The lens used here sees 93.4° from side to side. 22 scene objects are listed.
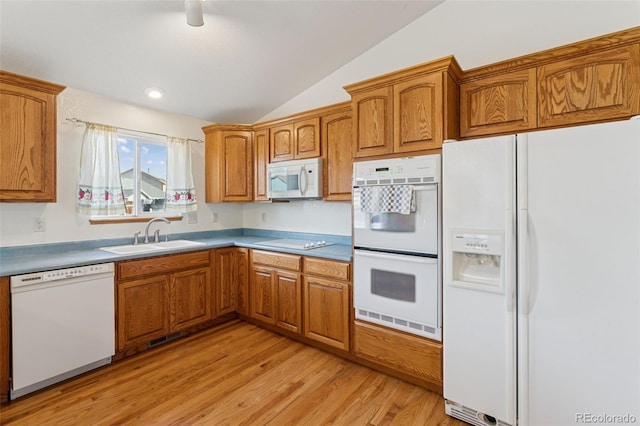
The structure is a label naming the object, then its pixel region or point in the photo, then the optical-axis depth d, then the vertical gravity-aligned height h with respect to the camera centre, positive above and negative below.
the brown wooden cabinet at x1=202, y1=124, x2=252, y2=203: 3.60 +0.62
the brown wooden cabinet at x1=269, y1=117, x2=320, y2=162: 3.04 +0.78
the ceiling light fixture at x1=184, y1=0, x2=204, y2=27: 1.82 +1.25
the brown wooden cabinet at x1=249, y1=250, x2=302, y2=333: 2.87 -0.76
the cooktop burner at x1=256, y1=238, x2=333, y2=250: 3.00 -0.32
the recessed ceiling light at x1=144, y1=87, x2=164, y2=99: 2.94 +1.20
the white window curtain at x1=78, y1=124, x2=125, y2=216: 2.79 +0.38
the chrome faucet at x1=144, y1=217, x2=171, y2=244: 3.16 -0.15
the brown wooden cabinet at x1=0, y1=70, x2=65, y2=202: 2.08 +0.55
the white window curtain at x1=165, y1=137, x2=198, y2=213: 3.45 +0.41
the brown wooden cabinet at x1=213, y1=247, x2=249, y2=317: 3.25 -0.74
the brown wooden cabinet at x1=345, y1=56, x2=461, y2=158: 2.04 +0.76
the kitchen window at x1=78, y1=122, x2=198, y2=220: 2.82 +0.40
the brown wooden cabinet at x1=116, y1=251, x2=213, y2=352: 2.53 -0.76
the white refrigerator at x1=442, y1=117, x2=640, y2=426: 1.38 -0.33
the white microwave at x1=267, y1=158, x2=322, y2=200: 2.97 +0.36
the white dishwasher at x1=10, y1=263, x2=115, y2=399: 2.00 -0.79
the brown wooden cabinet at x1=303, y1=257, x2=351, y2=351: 2.54 -0.77
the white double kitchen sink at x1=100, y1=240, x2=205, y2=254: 2.78 -0.33
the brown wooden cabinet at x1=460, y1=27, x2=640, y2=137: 1.70 +0.78
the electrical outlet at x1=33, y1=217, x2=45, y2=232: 2.53 -0.08
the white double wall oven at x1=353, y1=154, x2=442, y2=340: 2.02 -0.22
